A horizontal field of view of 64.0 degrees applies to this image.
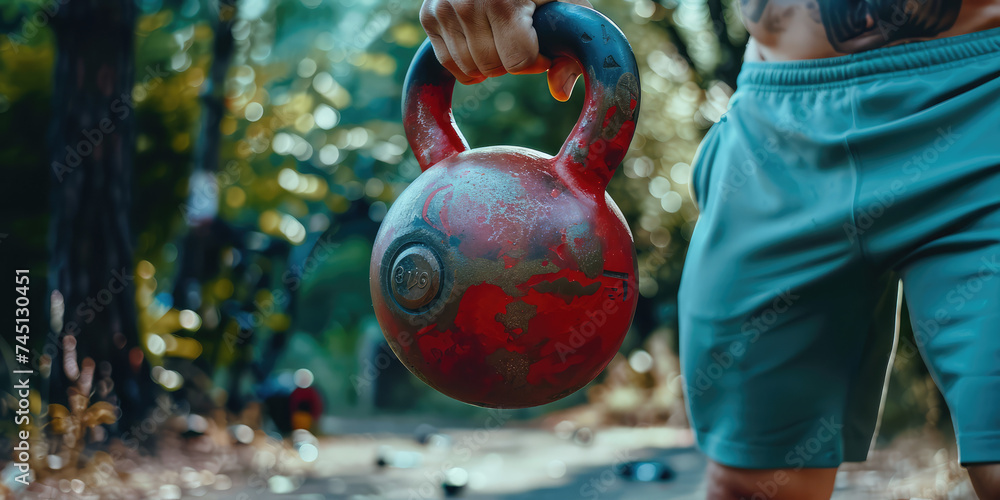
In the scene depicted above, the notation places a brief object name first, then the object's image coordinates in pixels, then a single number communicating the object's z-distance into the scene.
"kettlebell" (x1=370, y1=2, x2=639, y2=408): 1.25
